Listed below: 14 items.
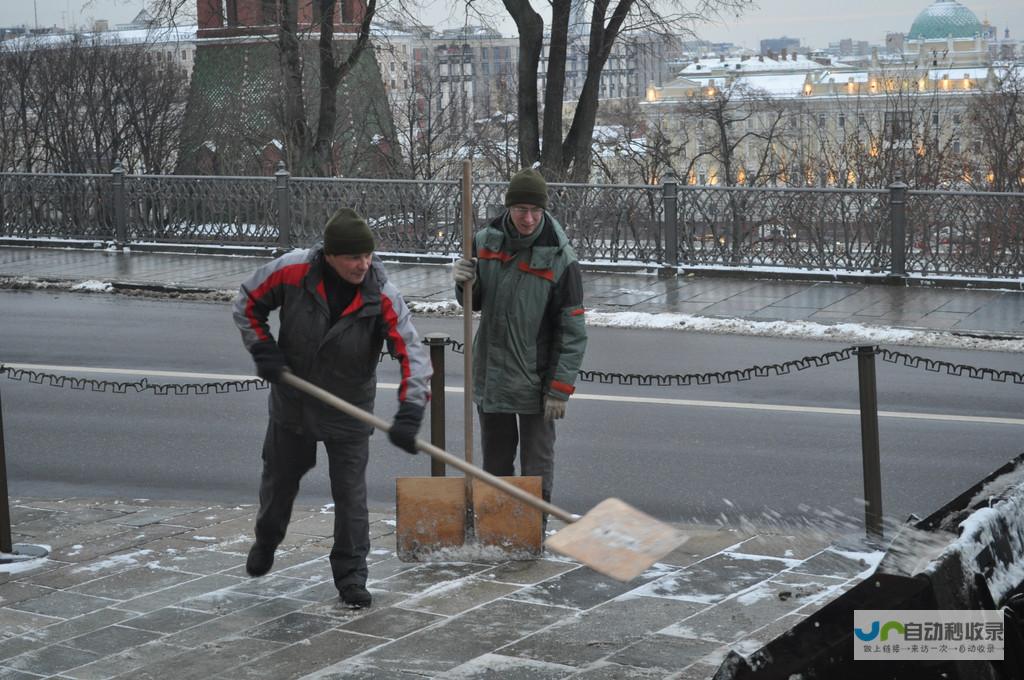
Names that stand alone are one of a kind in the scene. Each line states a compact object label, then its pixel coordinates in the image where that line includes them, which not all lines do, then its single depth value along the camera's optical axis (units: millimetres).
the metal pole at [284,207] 20156
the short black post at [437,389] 7414
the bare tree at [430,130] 42553
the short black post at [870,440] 7004
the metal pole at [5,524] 6887
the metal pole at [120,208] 21141
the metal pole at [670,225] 18094
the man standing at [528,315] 6555
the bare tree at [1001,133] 28203
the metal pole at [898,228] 16656
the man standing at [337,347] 5781
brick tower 33688
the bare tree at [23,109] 36531
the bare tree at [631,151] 35438
